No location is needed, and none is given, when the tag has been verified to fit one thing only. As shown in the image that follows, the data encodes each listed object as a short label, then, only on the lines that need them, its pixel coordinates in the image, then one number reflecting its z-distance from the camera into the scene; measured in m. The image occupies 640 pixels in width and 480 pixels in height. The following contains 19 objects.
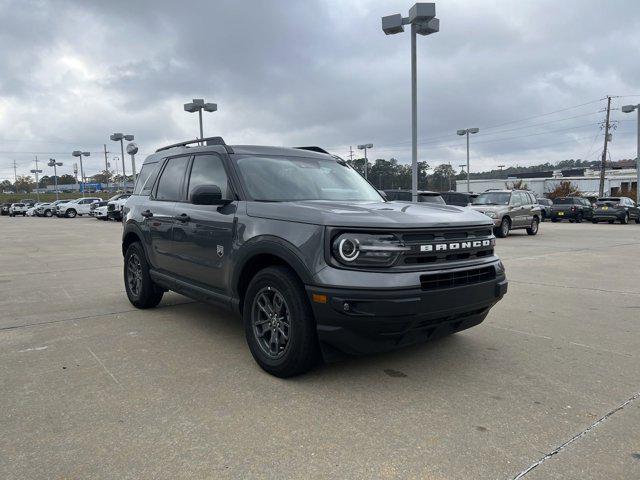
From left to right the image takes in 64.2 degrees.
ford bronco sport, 3.50
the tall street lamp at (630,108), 34.28
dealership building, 76.25
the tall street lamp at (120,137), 40.44
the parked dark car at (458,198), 20.17
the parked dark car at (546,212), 31.31
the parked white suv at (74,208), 43.09
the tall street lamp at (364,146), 47.19
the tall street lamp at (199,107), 27.16
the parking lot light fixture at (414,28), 14.20
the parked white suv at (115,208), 32.41
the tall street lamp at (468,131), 40.19
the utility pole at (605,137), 50.10
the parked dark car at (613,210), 28.08
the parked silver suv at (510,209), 18.34
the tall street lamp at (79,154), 54.50
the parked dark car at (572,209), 29.72
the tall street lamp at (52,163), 68.50
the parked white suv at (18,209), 52.09
